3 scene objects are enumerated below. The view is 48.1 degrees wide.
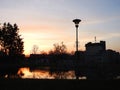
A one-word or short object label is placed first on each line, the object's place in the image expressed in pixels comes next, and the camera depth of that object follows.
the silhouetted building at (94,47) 68.23
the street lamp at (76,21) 12.18
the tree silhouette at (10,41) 46.07
